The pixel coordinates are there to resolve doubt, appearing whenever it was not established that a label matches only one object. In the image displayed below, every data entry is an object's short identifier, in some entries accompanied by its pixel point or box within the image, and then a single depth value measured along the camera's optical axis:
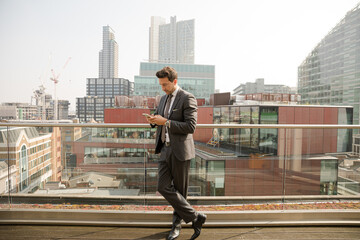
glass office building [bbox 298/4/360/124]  76.12
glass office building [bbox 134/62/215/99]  74.94
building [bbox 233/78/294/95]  151.34
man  1.98
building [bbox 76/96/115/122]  116.38
